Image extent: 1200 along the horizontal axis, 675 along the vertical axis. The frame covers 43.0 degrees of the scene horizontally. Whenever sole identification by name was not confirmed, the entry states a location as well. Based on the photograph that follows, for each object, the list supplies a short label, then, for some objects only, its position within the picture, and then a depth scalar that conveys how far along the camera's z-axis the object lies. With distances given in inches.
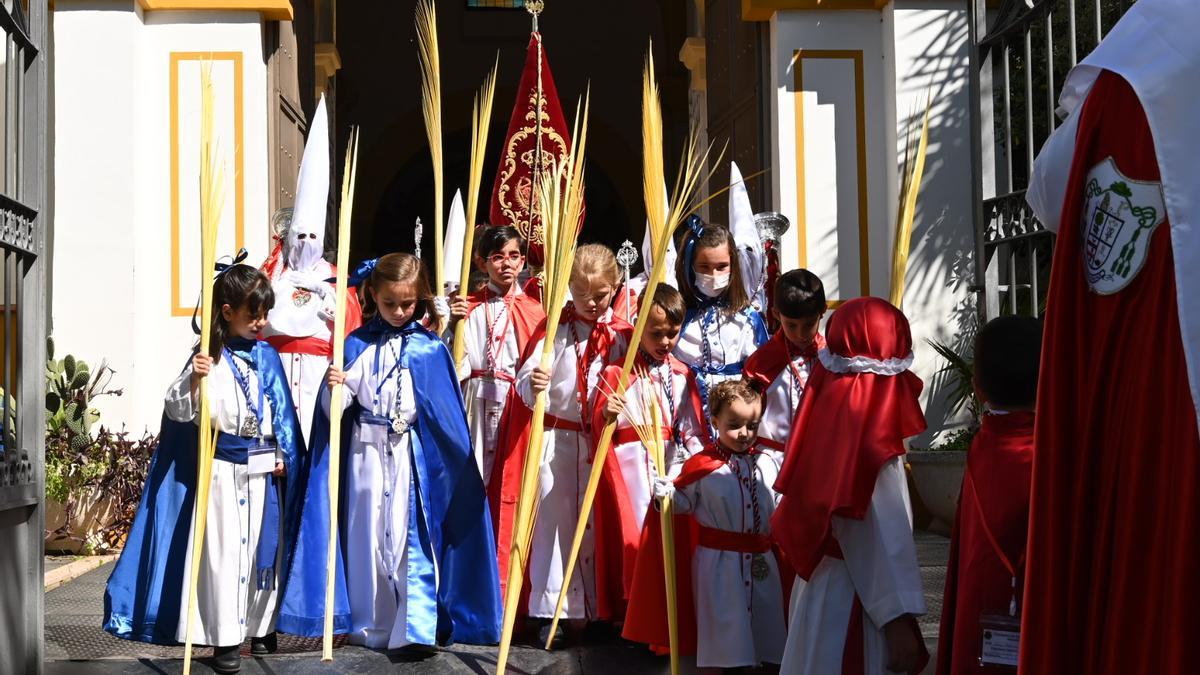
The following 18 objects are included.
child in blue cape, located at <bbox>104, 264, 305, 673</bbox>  195.2
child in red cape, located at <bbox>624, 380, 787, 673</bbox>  182.4
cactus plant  321.7
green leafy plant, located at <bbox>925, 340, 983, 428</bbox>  328.2
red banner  294.0
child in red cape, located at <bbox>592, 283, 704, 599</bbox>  203.5
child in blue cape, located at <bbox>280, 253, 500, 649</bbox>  204.1
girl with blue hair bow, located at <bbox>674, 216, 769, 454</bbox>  216.2
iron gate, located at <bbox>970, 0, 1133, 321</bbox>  234.7
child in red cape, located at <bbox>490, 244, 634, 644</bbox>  212.4
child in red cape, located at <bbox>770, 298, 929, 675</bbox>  145.1
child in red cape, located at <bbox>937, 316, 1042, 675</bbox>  132.5
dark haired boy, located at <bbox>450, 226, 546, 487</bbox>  245.9
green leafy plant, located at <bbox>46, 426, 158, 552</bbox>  313.6
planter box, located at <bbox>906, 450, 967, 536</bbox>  308.3
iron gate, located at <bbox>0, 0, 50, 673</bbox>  186.5
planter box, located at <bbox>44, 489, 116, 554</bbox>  314.7
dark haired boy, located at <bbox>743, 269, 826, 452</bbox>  201.8
